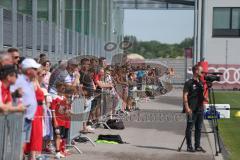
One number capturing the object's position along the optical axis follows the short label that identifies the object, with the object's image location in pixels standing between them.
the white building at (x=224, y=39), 57.00
